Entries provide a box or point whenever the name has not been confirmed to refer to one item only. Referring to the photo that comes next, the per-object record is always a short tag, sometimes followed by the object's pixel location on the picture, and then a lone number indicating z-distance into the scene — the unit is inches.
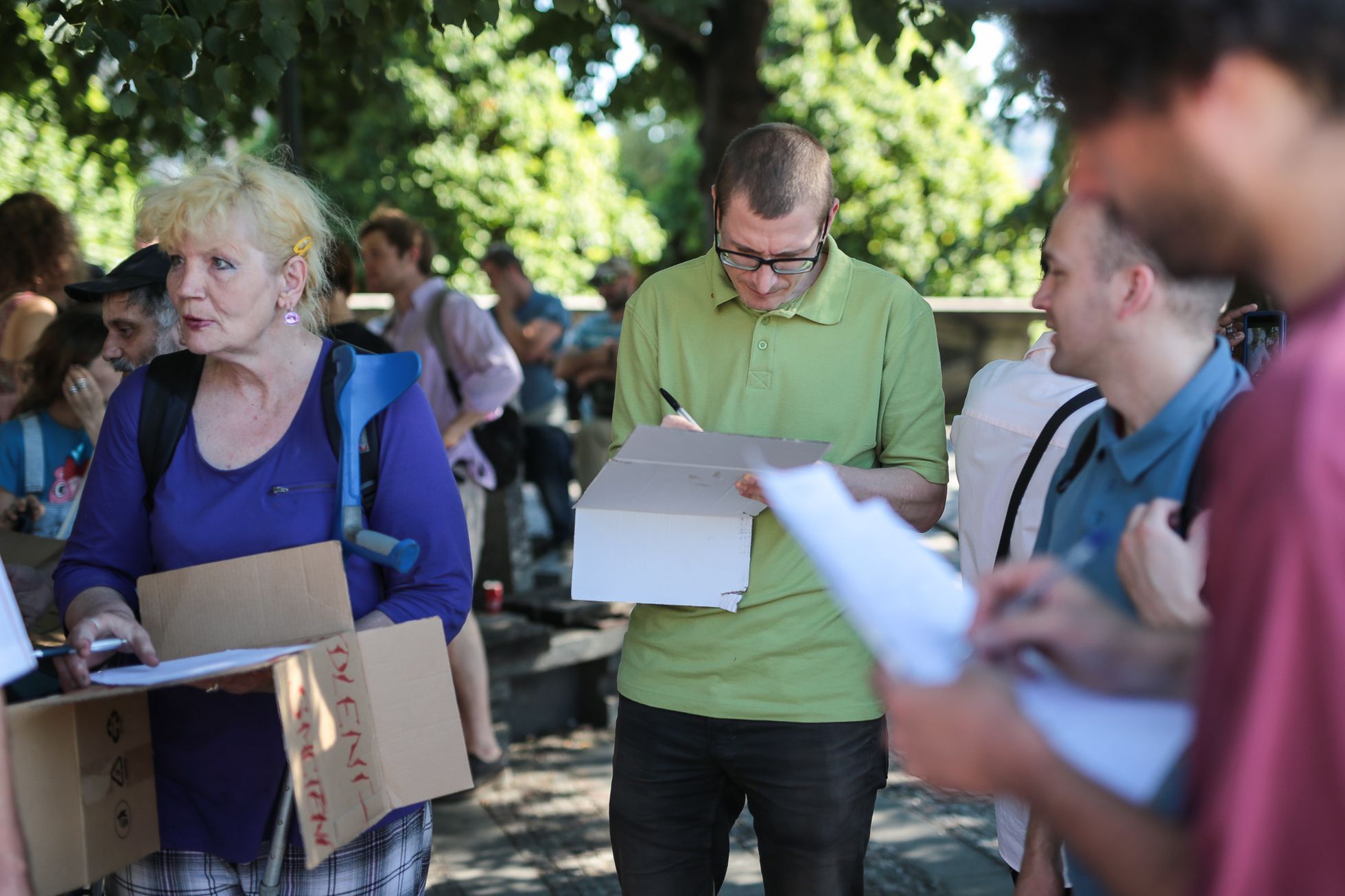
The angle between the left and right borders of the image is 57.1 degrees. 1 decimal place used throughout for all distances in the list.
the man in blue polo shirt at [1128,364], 63.7
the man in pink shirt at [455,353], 213.3
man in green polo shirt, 101.2
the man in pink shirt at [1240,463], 33.7
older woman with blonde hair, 93.4
